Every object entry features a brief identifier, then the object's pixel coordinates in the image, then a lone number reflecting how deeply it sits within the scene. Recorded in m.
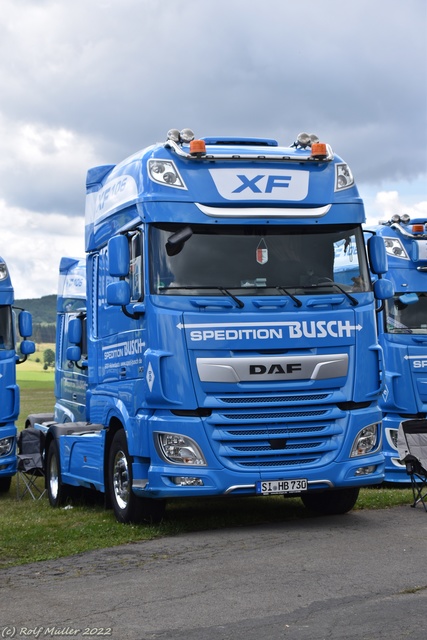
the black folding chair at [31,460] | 16.30
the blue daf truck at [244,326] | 10.87
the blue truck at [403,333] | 16.45
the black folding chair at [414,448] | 13.05
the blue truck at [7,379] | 16.83
